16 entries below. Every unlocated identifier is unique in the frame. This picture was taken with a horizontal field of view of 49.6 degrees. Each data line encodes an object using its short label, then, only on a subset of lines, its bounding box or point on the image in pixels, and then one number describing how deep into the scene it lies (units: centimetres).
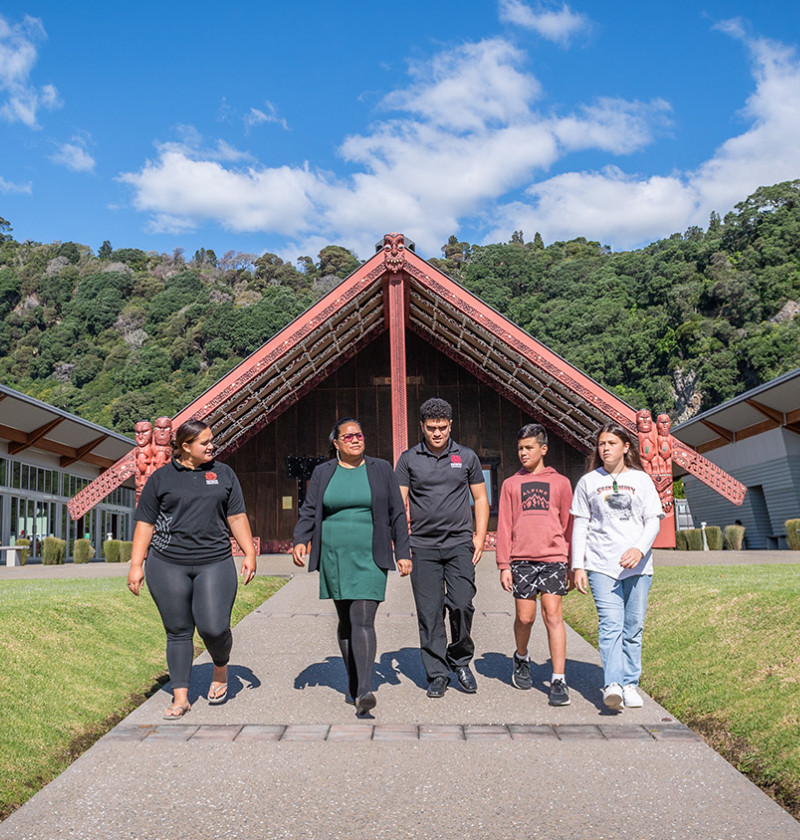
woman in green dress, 550
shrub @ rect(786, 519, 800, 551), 2016
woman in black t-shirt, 551
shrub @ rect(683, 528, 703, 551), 2185
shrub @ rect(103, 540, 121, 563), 2255
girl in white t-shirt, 553
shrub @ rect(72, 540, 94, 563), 2259
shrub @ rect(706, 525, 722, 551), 2219
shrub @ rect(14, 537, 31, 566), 2461
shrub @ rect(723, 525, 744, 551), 2189
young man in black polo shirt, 602
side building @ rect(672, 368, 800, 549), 2520
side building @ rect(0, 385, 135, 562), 2550
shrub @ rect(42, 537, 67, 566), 2347
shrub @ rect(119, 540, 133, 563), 2202
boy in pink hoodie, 592
